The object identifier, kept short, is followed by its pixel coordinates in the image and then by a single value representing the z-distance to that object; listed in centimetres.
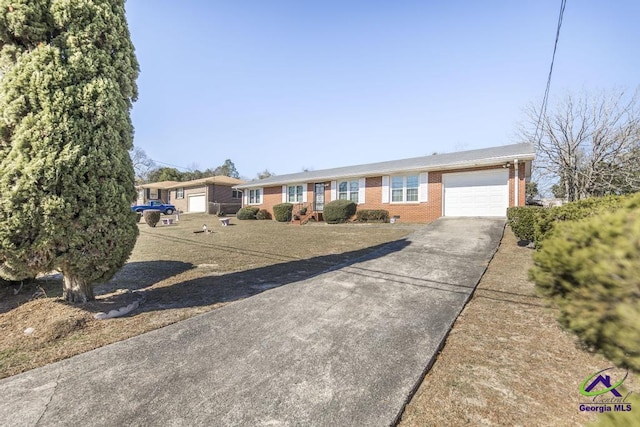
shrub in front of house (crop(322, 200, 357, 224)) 1597
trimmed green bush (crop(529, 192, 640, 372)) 108
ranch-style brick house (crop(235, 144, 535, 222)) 1234
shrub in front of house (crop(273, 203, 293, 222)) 1881
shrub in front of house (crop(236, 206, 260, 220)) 2125
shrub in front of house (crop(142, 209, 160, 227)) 1742
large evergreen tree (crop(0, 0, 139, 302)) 348
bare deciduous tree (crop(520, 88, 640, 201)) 1574
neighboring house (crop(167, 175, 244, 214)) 2994
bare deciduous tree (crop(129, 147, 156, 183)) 4891
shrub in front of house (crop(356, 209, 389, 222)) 1526
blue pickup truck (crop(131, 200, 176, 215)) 2817
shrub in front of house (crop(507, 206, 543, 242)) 744
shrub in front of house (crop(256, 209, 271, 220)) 2125
